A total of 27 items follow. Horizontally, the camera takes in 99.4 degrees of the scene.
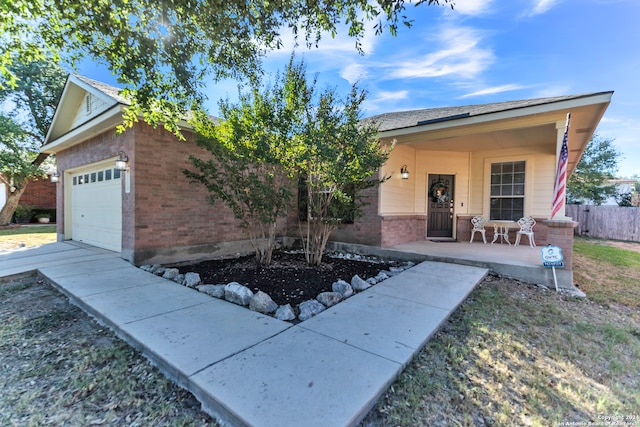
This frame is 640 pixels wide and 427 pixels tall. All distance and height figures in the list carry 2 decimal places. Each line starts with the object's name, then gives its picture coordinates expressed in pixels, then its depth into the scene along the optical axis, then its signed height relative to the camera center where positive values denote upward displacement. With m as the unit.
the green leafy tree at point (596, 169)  17.19 +2.66
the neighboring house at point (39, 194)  16.77 +0.25
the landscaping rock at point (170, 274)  4.99 -1.34
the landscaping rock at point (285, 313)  3.33 -1.36
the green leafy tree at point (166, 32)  3.82 +2.64
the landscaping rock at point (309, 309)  3.39 -1.36
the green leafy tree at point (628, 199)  16.58 +0.78
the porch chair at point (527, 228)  7.77 -0.55
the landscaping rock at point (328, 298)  3.80 -1.34
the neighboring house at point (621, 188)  19.14 +2.02
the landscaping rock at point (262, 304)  3.55 -1.33
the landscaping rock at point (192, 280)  4.57 -1.33
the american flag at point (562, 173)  4.86 +0.66
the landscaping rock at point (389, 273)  5.33 -1.35
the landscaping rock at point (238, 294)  3.79 -1.30
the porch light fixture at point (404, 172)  7.79 +0.98
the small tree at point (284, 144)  4.95 +1.11
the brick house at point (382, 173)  5.74 +0.71
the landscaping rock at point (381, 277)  5.02 -1.33
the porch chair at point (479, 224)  8.53 -0.51
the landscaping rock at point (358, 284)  4.51 -1.33
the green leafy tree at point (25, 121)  13.09 +4.16
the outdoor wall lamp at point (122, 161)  5.82 +0.85
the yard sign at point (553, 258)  4.72 -0.86
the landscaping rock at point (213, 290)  4.09 -1.36
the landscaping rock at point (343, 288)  4.18 -1.31
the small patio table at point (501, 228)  8.22 -0.61
